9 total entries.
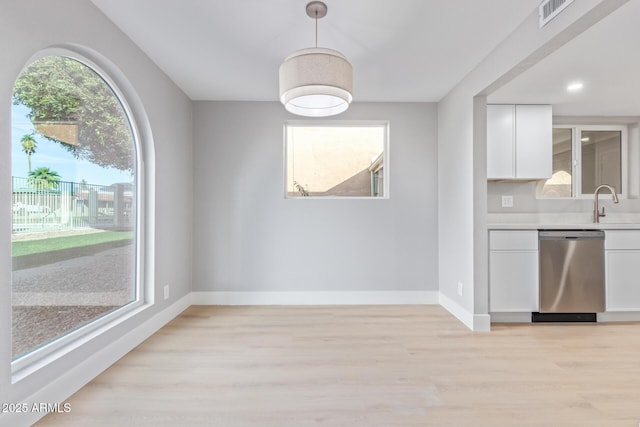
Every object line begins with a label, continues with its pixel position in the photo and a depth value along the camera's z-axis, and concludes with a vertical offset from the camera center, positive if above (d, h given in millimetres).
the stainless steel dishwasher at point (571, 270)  3189 -513
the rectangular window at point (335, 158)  4027 +733
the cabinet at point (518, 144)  3658 +826
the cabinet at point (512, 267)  3203 -485
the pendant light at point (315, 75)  1961 +869
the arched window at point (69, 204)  1757 +88
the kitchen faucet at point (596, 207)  3676 +123
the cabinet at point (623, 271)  3242 -530
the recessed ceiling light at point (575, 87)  3211 +1311
